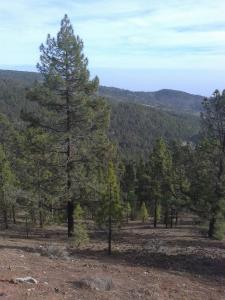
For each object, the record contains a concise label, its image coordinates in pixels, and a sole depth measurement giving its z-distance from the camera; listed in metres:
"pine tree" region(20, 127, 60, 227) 25.77
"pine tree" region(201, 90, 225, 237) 30.34
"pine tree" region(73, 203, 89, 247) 23.25
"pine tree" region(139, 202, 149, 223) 51.22
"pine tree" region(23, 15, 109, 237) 25.27
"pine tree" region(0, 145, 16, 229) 34.68
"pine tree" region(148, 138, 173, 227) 41.56
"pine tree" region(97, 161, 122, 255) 23.98
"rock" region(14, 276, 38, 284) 13.76
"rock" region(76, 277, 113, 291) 14.41
